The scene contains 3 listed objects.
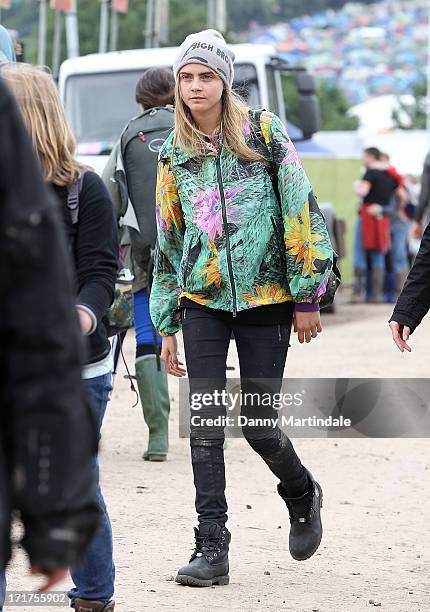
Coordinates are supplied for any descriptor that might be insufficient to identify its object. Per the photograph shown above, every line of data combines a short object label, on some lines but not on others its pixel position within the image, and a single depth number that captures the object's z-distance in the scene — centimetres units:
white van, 2399
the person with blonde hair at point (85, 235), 726
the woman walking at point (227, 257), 961
